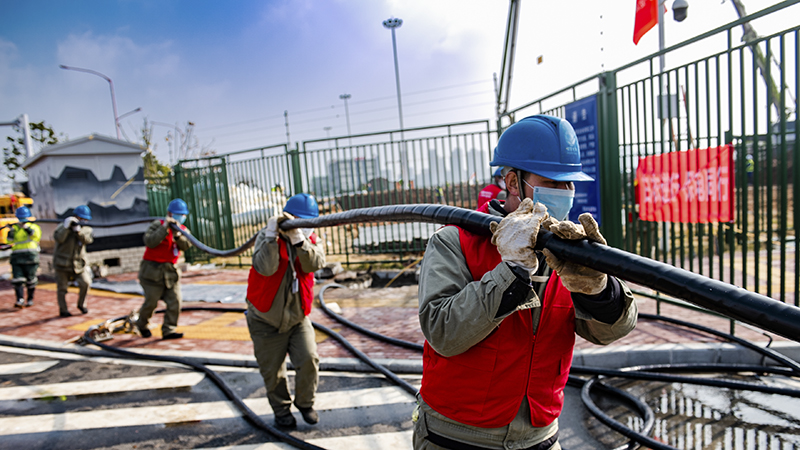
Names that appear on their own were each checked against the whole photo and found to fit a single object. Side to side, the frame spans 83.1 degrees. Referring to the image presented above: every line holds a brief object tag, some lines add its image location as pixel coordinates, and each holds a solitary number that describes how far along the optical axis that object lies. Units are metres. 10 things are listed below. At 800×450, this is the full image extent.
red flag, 5.65
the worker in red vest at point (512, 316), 1.43
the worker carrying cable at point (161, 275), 6.21
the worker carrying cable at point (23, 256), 8.61
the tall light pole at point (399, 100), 9.58
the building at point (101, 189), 11.87
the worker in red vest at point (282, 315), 3.77
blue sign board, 5.77
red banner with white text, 4.10
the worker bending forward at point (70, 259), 7.76
